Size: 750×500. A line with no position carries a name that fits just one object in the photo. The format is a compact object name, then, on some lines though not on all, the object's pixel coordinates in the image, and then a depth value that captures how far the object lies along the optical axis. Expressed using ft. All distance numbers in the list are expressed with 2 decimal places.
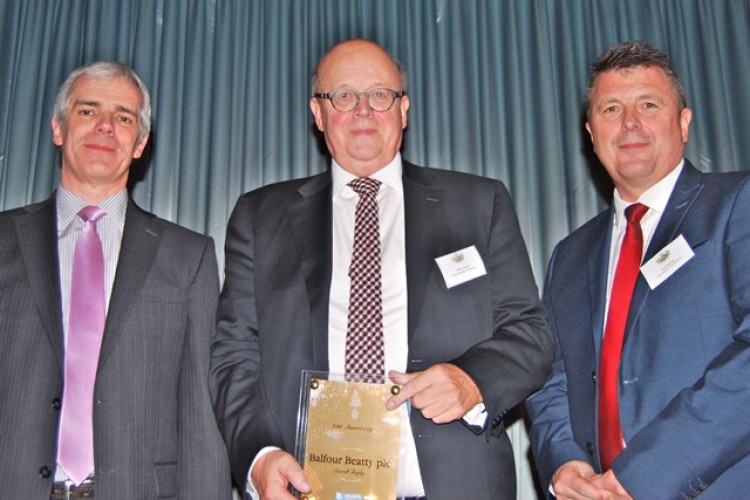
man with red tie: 6.61
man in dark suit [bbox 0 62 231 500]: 7.63
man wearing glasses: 6.88
